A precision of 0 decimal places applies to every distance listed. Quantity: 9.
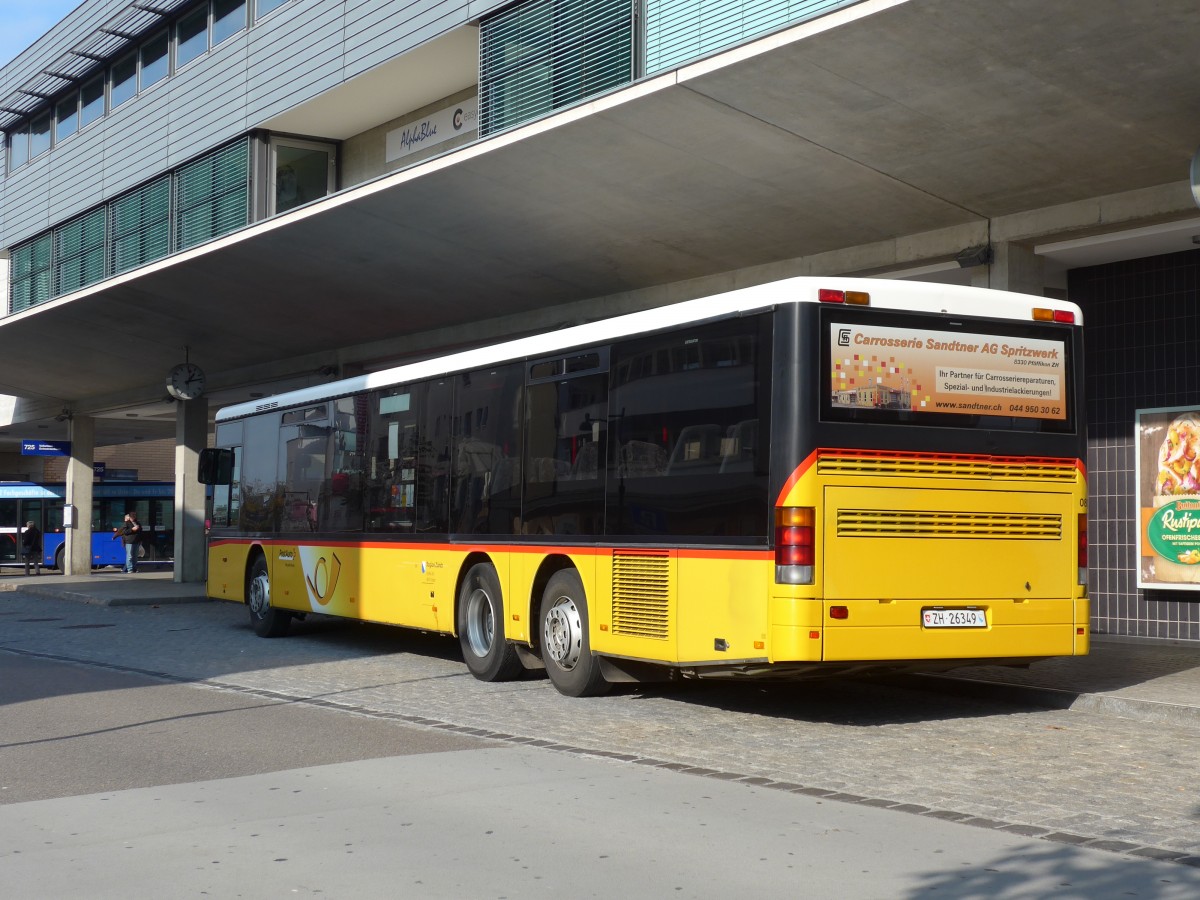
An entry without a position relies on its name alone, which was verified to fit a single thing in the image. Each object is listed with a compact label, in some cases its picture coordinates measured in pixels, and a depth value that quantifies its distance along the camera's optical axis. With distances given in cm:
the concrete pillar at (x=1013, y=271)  1509
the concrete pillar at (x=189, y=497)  3144
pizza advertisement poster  1559
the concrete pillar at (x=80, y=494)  3766
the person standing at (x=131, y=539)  4053
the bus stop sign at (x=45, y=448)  3741
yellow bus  940
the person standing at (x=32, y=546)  4097
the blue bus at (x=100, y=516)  4441
